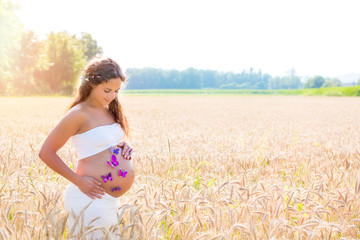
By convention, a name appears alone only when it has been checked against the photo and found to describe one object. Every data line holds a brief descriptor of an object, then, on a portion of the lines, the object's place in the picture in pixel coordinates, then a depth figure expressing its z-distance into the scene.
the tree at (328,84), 148.12
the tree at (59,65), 63.53
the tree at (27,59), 51.95
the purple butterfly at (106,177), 2.64
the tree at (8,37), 43.67
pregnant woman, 2.58
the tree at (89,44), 88.34
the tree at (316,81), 156.01
